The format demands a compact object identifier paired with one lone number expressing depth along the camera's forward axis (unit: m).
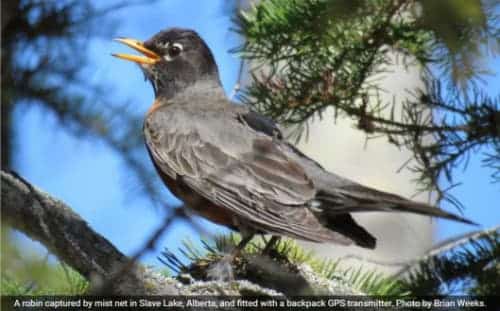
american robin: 4.48
